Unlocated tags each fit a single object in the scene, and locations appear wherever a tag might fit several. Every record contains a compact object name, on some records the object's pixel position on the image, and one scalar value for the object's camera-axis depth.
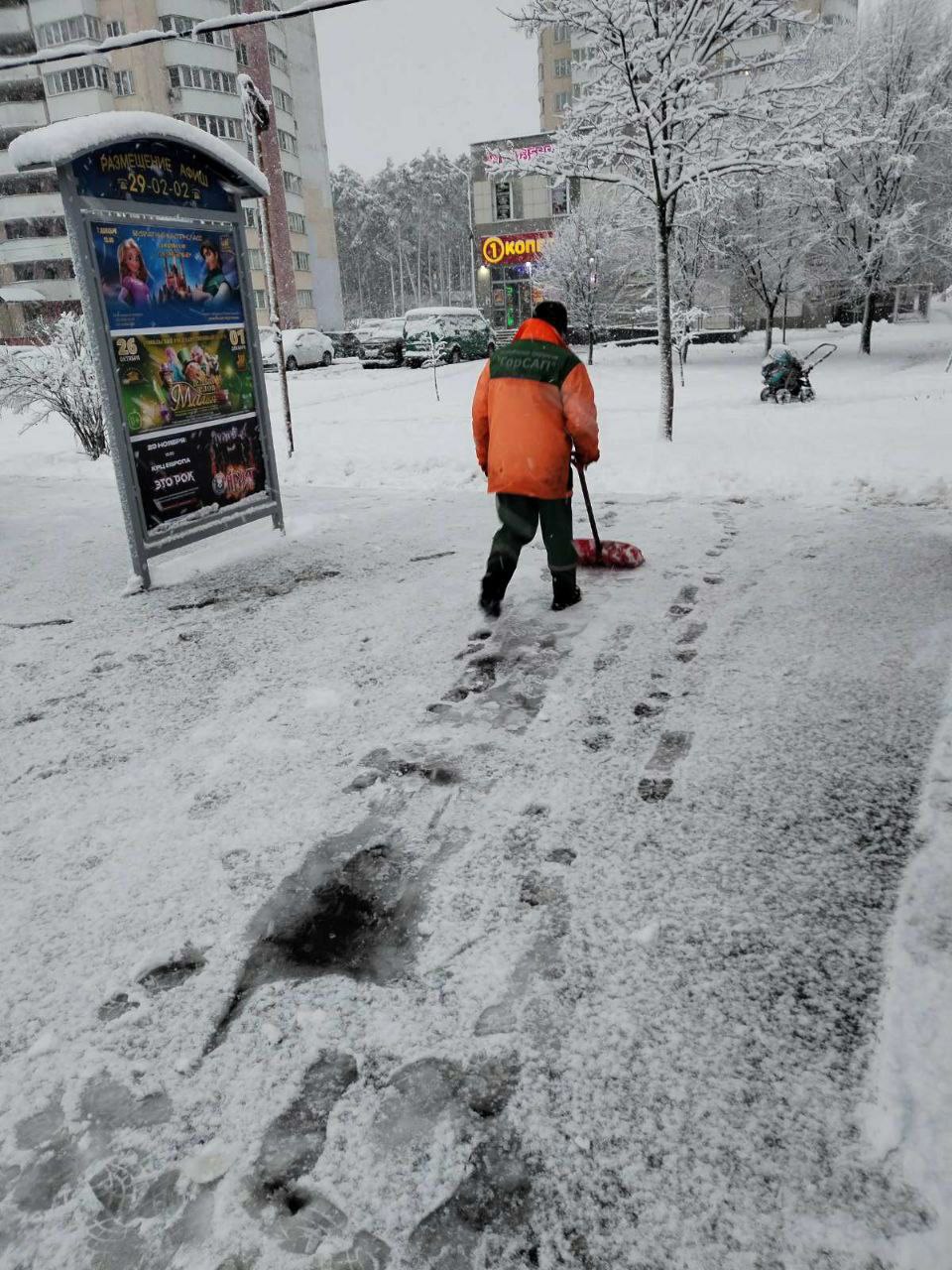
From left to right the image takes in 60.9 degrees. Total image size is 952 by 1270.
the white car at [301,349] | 24.27
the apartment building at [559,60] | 49.00
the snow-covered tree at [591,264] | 23.91
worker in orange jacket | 4.25
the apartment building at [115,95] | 43.66
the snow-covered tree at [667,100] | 7.90
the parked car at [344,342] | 30.48
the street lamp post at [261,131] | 8.66
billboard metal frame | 4.64
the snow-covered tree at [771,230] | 20.58
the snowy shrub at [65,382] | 10.73
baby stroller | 13.26
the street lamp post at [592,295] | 23.39
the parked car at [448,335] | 24.43
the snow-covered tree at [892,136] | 18.86
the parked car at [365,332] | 25.72
